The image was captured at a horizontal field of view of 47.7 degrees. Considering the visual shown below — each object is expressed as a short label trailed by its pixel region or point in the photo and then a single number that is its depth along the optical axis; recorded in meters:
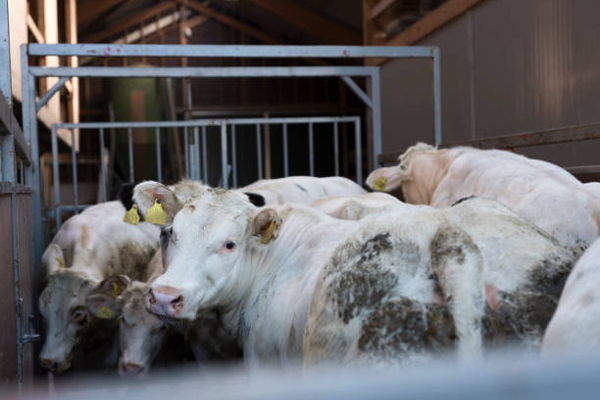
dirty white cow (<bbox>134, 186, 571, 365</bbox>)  1.84
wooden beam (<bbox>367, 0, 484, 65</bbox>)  8.40
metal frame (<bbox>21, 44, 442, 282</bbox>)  5.29
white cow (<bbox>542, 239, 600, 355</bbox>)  1.50
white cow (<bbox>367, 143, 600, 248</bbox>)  3.38
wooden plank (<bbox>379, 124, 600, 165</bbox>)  3.72
